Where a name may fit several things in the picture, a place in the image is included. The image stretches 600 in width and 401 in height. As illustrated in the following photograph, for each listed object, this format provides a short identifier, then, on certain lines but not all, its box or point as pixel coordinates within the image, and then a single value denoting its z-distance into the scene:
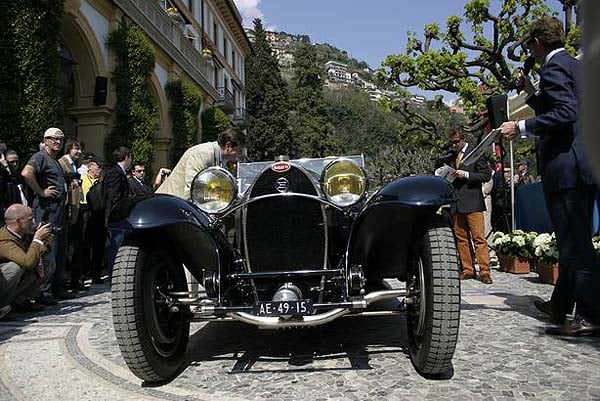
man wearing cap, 5.00
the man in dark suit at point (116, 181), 6.46
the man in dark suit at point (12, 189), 5.38
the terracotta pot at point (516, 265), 6.12
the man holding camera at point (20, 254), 4.23
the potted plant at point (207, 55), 26.36
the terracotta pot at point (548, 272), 5.12
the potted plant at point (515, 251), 6.00
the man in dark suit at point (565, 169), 3.08
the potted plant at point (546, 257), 5.11
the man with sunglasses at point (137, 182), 7.37
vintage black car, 2.60
